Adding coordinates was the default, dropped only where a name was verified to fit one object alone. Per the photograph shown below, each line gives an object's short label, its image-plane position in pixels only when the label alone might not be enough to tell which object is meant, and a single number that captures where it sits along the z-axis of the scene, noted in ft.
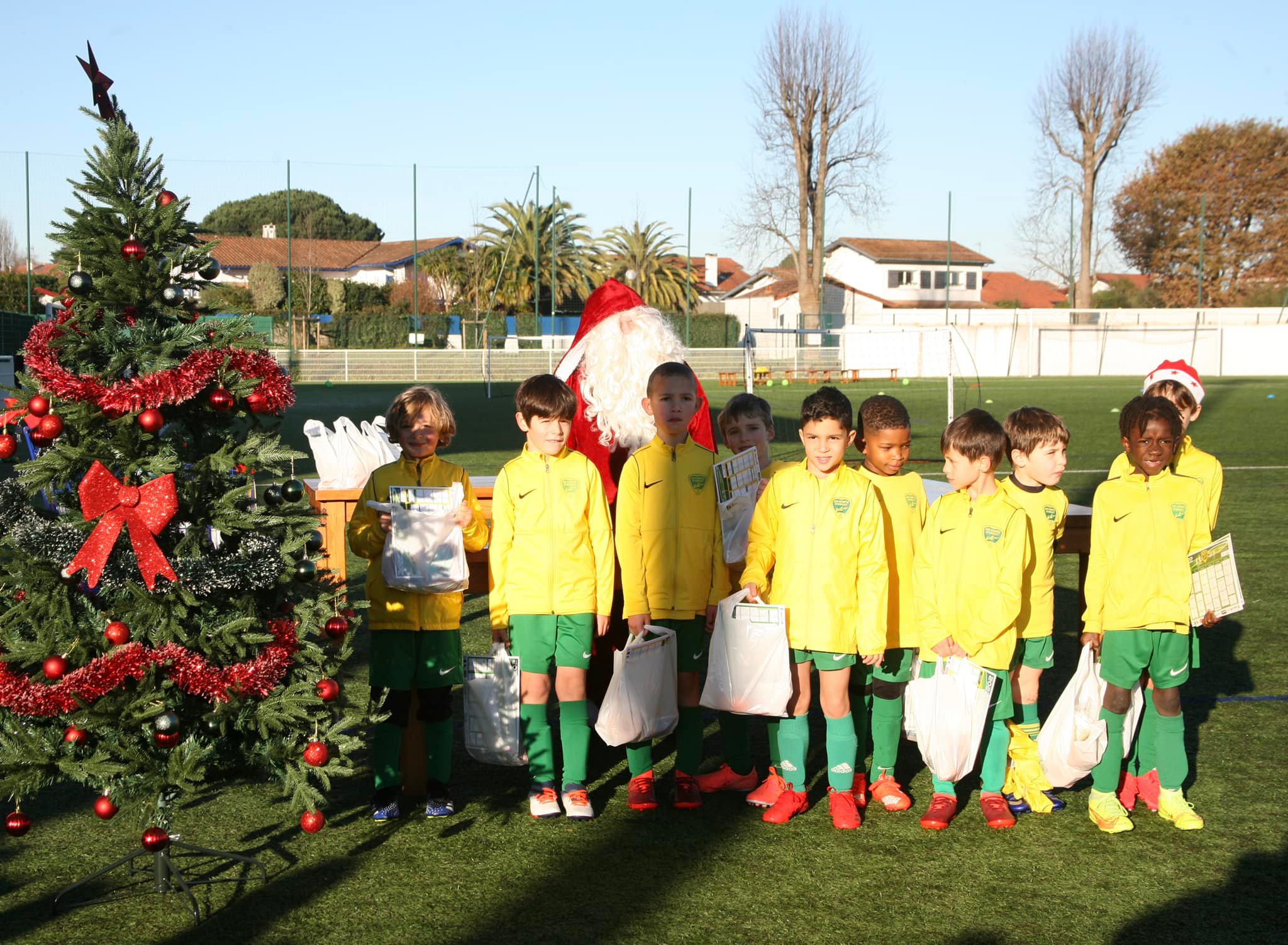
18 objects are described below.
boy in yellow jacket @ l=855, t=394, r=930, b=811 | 14.28
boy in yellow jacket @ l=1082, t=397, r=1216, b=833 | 13.43
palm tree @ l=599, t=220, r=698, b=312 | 185.68
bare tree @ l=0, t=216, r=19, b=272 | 97.86
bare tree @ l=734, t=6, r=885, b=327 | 161.48
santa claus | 16.06
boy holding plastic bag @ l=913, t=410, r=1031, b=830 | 13.23
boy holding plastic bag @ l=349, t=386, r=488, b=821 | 13.65
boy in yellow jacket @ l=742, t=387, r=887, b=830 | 13.46
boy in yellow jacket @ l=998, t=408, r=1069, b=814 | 14.01
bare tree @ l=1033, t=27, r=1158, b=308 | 171.22
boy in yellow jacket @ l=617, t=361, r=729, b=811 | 14.15
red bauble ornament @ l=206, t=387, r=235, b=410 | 10.91
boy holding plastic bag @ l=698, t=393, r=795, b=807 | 14.78
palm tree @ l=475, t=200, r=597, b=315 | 144.36
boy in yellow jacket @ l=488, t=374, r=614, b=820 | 13.71
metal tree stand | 11.17
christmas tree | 10.48
